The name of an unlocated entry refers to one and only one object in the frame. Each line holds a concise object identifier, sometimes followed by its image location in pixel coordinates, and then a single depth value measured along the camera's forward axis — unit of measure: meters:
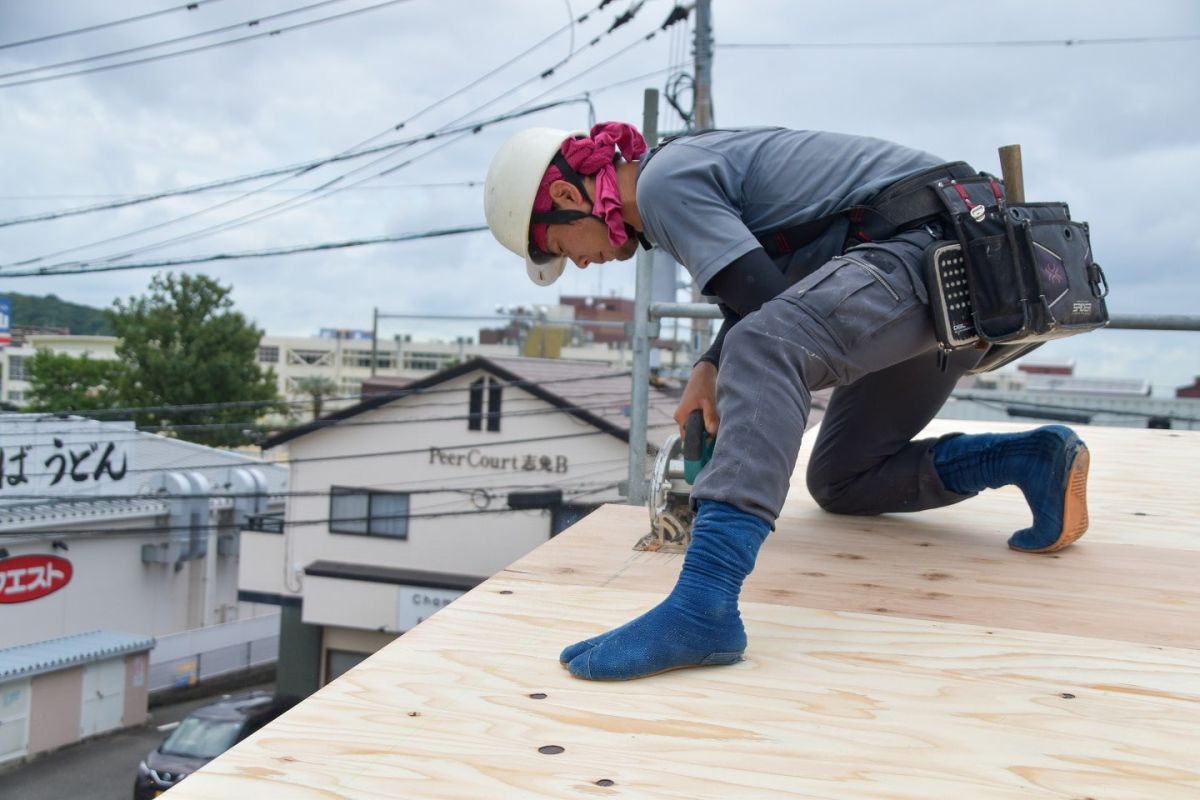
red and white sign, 15.00
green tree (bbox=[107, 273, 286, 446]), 29.72
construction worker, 1.53
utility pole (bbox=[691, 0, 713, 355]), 10.90
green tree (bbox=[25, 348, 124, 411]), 32.19
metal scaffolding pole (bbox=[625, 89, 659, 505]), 3.76
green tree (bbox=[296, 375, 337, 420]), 48.78
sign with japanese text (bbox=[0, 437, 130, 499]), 14.61
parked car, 11.02
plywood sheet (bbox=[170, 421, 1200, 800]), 1.15
